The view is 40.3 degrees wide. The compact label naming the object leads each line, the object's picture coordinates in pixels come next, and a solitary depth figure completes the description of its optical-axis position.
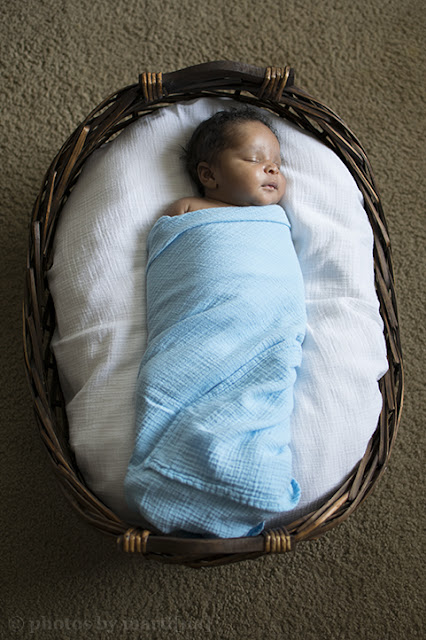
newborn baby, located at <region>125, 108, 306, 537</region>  0.82
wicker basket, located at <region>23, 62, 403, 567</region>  0.82
